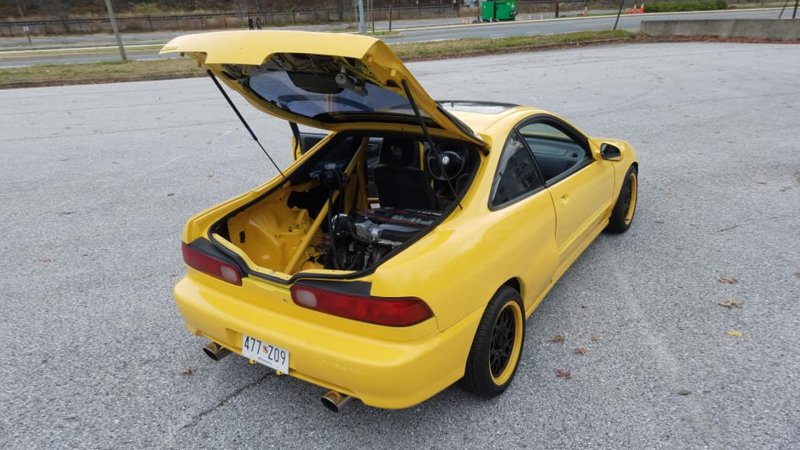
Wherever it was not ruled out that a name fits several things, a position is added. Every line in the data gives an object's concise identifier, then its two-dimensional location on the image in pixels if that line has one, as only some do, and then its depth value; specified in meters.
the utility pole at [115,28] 16.75
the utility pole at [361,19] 25.01
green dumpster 34.91
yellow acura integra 2.10
